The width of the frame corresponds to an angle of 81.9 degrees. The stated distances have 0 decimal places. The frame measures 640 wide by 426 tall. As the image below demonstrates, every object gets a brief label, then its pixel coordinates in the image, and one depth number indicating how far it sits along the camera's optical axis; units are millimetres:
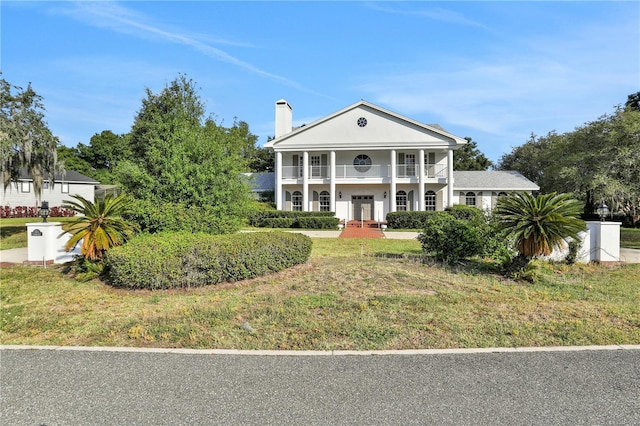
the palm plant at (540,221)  7051
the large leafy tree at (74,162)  50562
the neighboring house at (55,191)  31328
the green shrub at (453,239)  8242
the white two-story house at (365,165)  25328
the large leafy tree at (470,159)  45844
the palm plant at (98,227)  7875
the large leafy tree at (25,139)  14250
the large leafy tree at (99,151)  55712
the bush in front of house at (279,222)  22062
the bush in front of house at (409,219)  22094
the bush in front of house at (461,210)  21491
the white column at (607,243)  9562
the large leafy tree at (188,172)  8711
